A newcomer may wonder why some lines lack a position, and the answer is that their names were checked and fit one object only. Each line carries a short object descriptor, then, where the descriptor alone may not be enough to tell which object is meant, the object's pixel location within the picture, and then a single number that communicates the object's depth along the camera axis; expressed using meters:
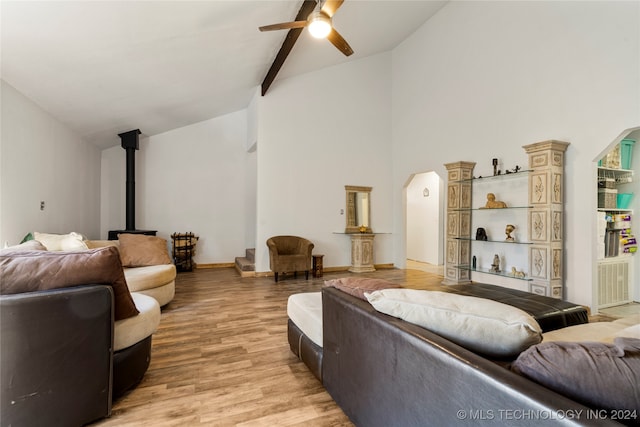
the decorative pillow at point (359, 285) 1.58
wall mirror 6.37
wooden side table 5.54
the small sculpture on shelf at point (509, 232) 4.24
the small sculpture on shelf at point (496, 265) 4.43
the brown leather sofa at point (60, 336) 1.35
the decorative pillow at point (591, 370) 0.68
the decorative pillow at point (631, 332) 1.50
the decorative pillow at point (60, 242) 3.02
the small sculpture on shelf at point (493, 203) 4.36
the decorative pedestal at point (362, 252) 6.12
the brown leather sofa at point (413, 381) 0.68
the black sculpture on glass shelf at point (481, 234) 4.64
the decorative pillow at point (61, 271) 1.46
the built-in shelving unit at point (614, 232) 3.66
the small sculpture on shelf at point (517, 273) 4.07
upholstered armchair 5.11
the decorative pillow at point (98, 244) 3.52
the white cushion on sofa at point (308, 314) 1.90
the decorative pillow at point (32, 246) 2.51
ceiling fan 2.89
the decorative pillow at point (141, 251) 3.73
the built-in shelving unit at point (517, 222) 3.64
